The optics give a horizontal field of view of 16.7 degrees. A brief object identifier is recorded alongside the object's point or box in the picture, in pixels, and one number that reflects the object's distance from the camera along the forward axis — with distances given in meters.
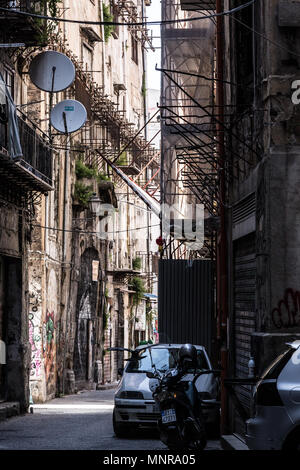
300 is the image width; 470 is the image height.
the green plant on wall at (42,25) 22.48
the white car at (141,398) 16.92
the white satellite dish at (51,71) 23.19
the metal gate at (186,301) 23.33
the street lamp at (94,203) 33.34
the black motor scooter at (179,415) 12.06
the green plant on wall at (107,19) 39.12
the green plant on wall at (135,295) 46.62
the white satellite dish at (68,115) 24.81
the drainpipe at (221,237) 16.48
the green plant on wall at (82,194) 32.66
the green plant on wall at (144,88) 50.38
